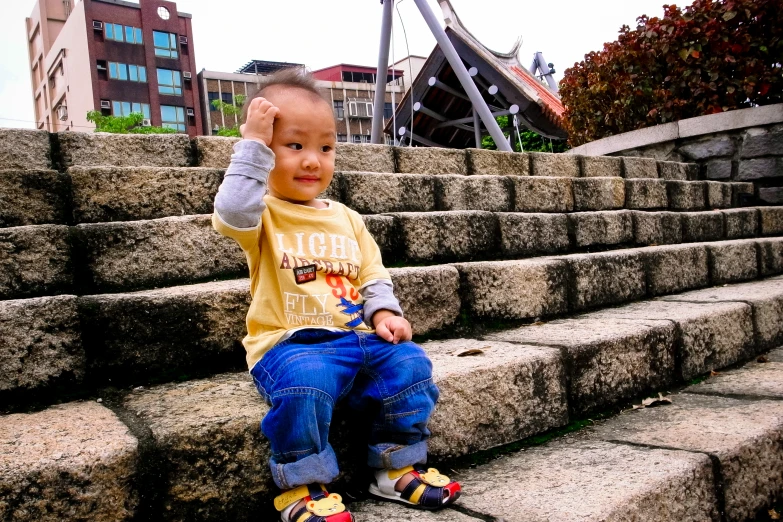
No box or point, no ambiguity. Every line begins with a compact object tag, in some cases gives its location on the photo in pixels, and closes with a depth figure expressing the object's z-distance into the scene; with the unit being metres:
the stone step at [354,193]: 2.20
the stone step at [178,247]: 1.90
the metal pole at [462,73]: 6.75
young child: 1.37
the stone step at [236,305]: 1.66
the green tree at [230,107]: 23.72
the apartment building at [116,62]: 32.66
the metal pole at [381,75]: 6.86
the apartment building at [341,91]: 37.41
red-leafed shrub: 5.28
